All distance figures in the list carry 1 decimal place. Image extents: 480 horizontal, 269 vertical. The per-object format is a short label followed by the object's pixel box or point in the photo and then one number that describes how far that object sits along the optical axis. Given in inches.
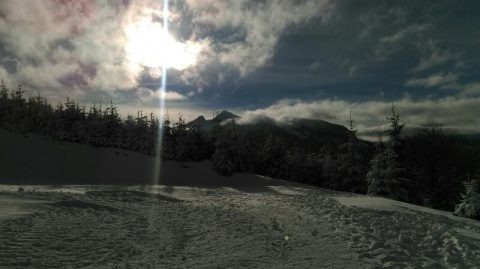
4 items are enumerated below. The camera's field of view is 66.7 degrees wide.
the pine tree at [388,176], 1336.1
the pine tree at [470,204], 694.5
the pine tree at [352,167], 1729.8
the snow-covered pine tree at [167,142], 1850.4
